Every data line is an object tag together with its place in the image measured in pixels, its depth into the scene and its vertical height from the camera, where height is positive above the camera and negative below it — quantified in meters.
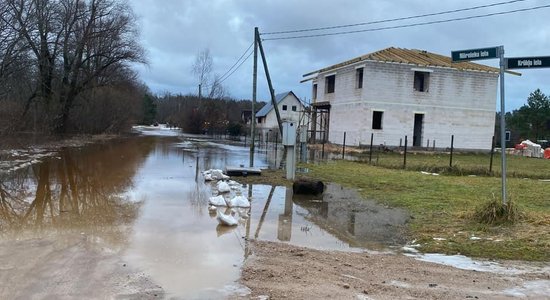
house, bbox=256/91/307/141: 81.00 +3.77
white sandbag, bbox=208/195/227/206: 10.11 -1.54
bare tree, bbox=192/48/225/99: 88.53 +7.25
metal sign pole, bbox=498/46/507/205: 8.32 +0.49
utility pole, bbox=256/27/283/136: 24.95 +3.05
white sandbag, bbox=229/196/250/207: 10.00 -1.53
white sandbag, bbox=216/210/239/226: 8.23 -1.58
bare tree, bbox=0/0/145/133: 33.75 +6.11
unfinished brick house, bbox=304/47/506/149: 36.47 +3.01
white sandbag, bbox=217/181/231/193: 12.13 -1.49
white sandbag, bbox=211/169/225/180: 14.81 -1.43
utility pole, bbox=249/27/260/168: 24.29 +2.73
